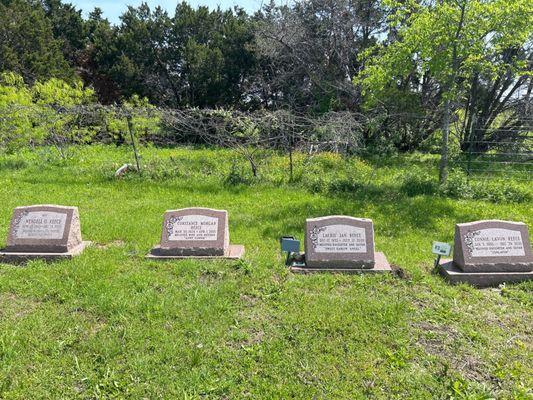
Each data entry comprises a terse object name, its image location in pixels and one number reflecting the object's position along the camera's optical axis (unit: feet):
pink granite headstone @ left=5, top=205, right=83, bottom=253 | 18.56
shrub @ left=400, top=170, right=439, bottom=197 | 30.53
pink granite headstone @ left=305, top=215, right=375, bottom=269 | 17.08
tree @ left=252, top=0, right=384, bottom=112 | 56.75
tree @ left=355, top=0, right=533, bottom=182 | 28.04
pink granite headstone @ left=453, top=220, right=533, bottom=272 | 16.47
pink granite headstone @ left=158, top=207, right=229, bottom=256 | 18.43
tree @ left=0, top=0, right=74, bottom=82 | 71.56
